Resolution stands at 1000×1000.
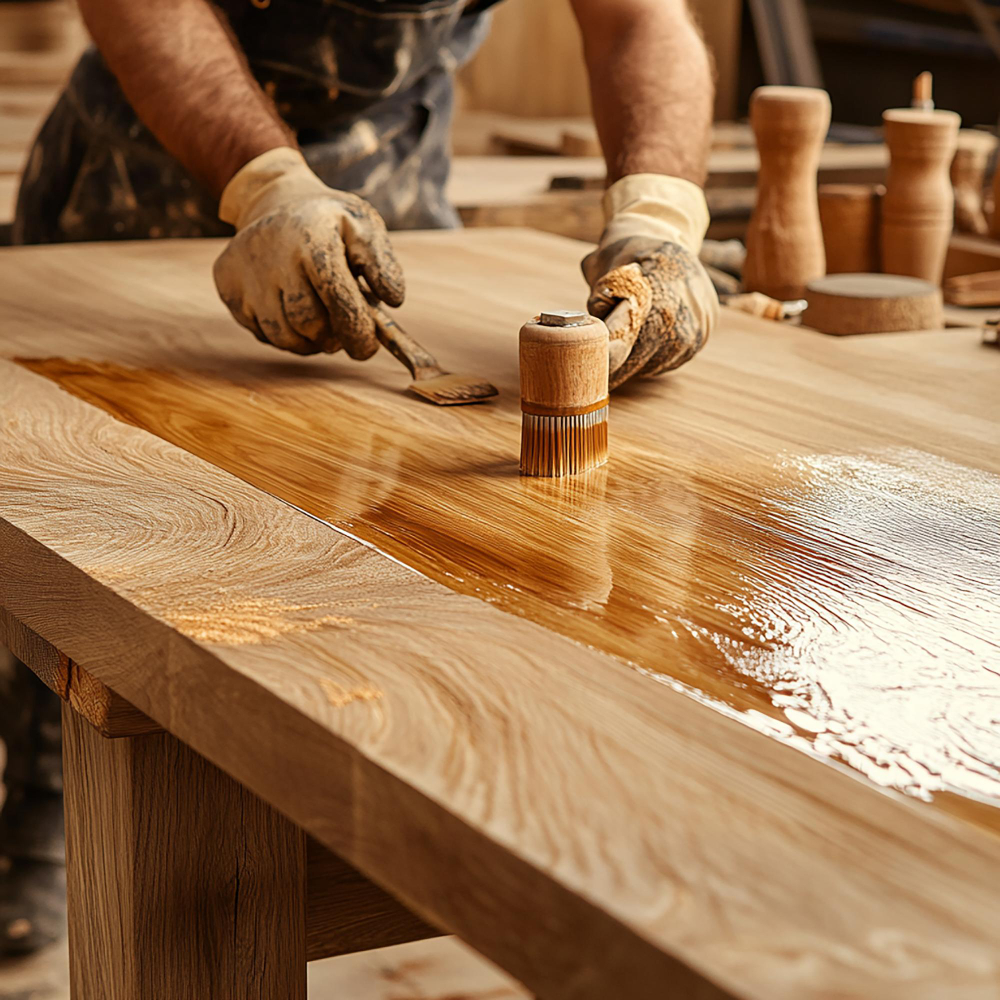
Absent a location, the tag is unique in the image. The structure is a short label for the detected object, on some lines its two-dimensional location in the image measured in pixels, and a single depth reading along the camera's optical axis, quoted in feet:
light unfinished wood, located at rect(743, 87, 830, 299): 6.32
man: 4.38
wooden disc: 5.74
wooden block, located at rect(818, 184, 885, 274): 7.07
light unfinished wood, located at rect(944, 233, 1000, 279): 7.54
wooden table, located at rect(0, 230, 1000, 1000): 1.81
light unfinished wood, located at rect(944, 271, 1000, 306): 6.85
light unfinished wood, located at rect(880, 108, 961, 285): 6.39
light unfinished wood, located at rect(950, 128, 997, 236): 7.97
